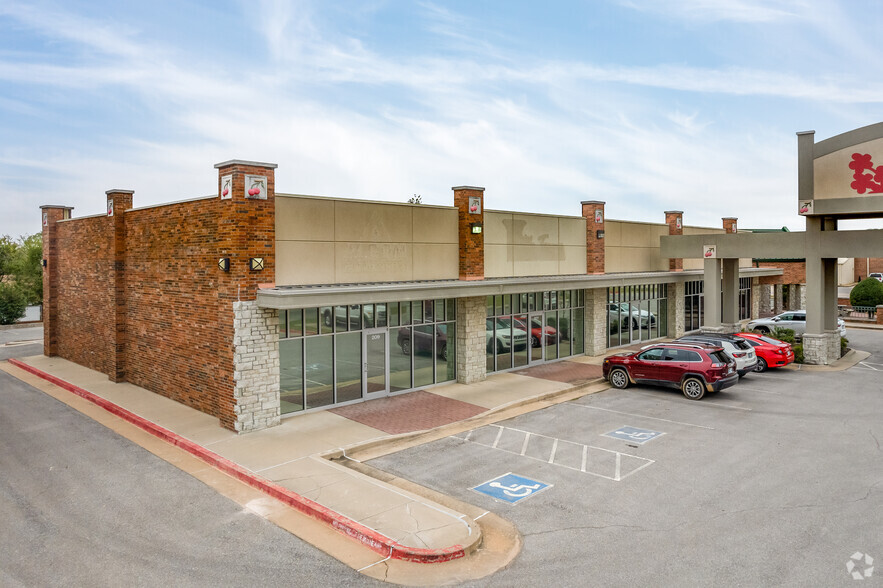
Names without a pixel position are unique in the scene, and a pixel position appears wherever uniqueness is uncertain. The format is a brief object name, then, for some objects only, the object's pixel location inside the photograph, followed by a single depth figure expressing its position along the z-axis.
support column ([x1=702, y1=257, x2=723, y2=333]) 28.06
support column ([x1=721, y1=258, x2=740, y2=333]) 29.88
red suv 18.28
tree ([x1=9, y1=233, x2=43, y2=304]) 45.38
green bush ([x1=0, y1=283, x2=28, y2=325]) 40.47
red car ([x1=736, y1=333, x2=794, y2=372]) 23.05
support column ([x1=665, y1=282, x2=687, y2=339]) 31.83
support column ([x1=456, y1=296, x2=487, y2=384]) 20.53
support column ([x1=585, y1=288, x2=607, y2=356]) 26.46
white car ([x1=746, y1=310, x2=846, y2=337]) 28.73
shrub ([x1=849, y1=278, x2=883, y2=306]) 43.44
